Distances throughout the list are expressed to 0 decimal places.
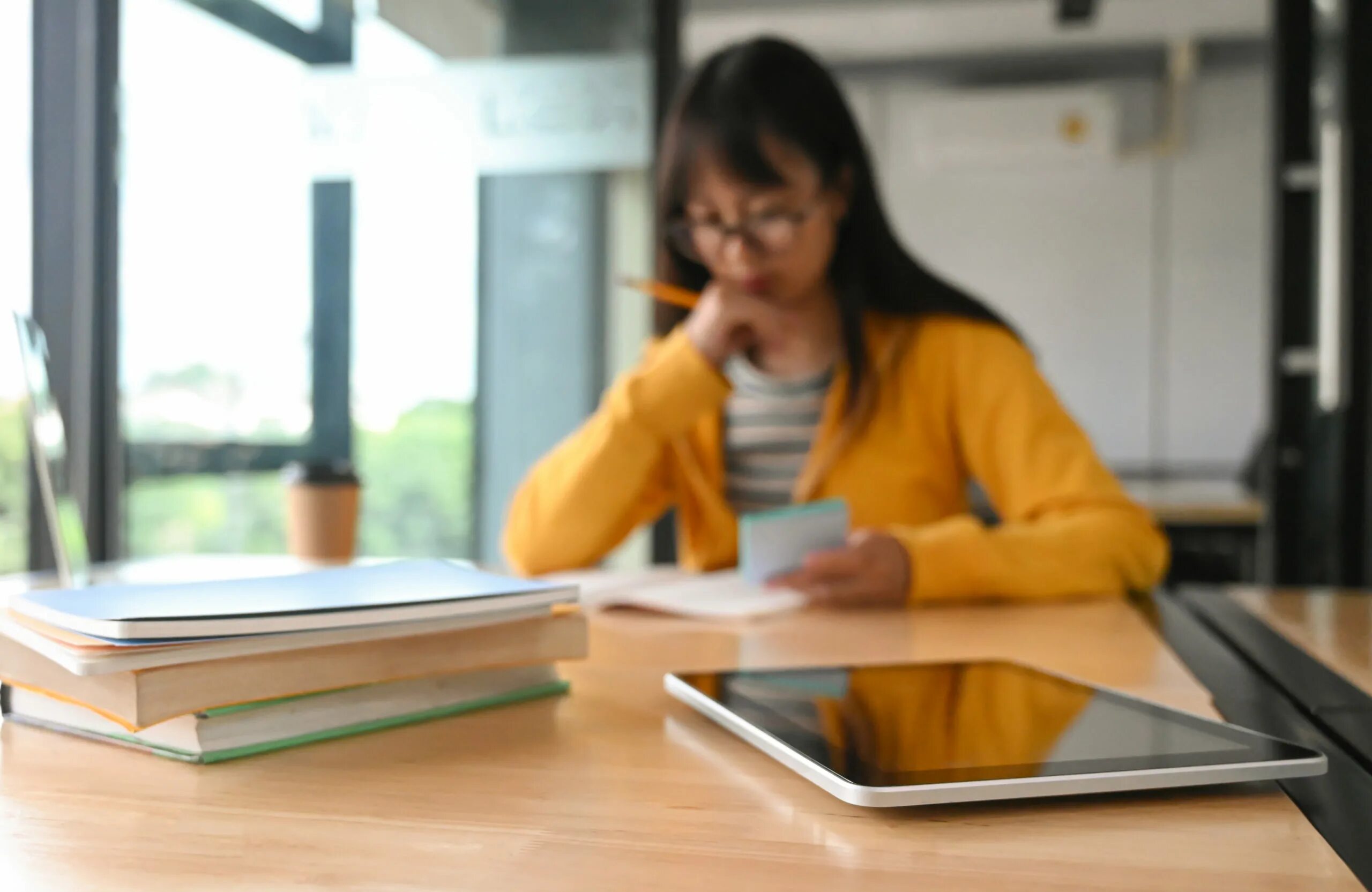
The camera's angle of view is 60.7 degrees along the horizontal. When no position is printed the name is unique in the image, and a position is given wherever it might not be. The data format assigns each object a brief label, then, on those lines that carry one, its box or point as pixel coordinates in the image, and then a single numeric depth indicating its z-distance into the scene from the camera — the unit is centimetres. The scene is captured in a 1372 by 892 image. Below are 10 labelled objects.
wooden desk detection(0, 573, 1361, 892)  37
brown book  48
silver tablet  43
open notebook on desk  96
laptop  89
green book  51
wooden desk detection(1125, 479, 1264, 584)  302
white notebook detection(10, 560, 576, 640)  48
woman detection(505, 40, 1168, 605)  133
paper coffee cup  132
